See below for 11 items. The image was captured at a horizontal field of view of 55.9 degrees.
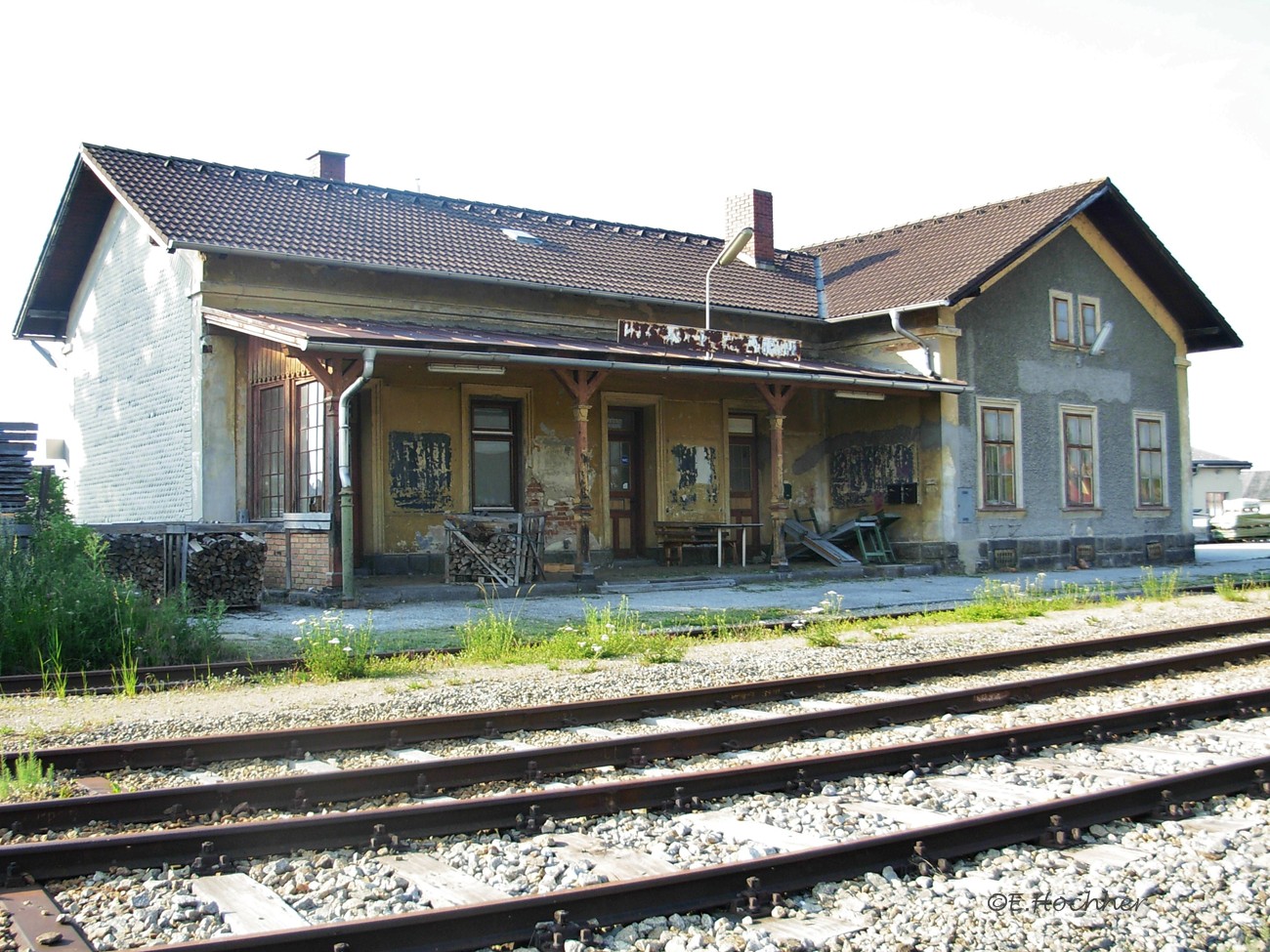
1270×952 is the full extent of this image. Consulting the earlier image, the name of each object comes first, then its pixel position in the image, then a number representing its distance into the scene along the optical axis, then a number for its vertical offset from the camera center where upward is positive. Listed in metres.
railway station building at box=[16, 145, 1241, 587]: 15.13 +2.12
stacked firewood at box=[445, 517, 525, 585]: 14.12 -0.29
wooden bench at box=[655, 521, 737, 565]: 18.30 -0.26
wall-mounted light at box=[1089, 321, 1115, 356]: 21.61 +3.10
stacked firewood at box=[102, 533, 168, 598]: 12.08 -0.29
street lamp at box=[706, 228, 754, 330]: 16.83 +3.93
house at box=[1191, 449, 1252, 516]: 45.22 +1.14
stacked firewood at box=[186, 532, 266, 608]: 12.23 -0.40
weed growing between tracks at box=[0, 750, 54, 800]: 5.18 -1.09
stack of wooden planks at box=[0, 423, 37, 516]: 16.02 +0.99
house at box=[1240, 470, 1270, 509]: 57.28 +1.14
